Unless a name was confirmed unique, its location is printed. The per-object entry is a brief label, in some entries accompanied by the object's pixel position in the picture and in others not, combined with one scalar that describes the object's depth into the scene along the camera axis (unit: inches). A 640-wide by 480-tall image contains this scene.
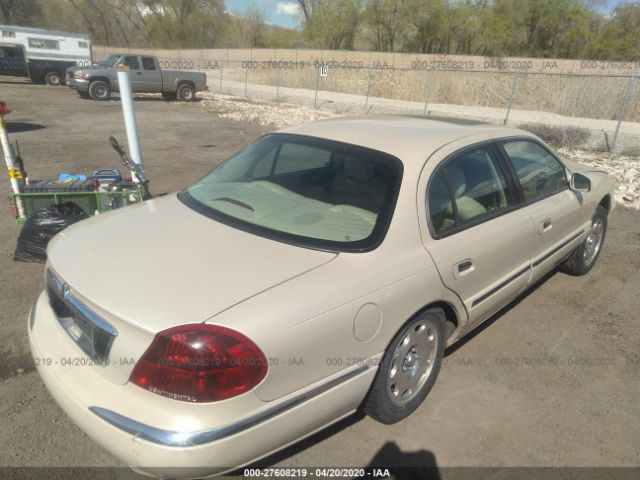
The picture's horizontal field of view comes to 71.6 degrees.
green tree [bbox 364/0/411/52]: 1915.6
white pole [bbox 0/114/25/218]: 168.1
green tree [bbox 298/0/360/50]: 2015.3
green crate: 169.0
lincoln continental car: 65.7
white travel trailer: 880.9
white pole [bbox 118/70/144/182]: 176.6
